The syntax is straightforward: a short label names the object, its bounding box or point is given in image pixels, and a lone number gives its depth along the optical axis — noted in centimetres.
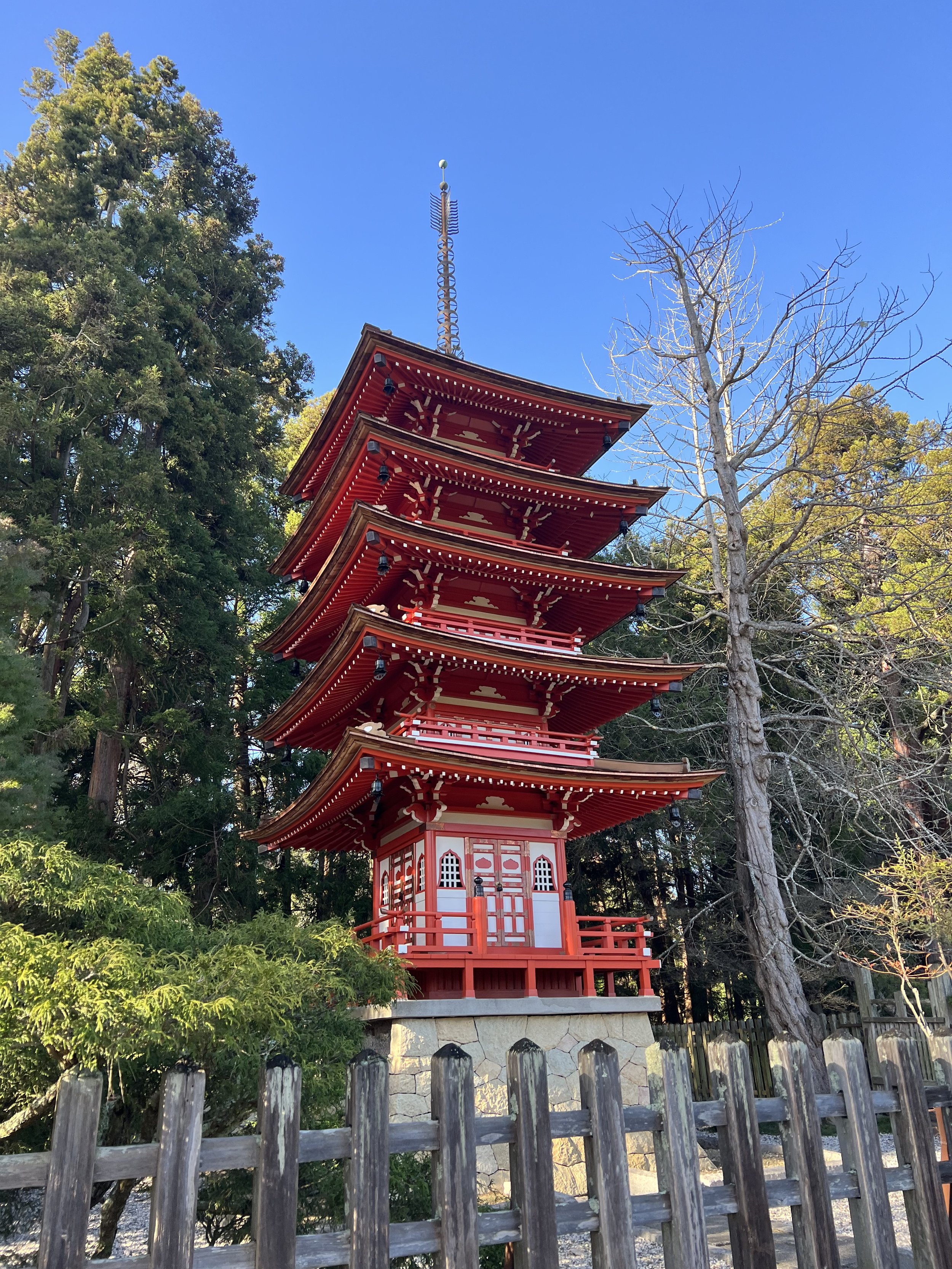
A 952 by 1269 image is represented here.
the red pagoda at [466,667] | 1257
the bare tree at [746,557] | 1394
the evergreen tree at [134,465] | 1931
